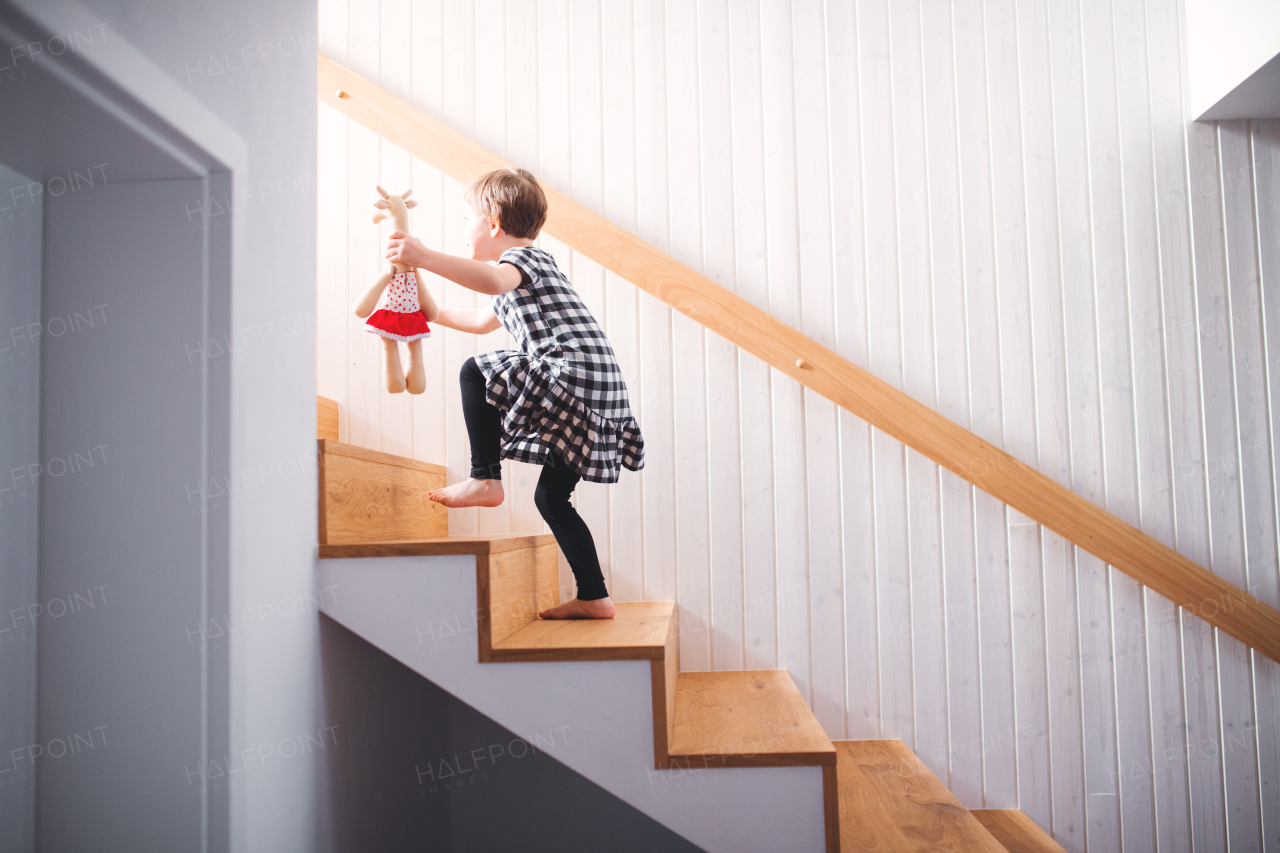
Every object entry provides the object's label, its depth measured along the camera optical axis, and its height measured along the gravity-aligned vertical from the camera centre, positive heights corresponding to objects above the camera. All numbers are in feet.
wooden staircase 4.41 -1.44
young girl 5.01 +0.61
